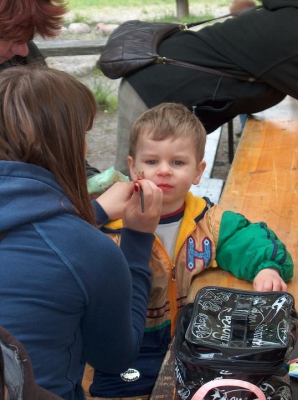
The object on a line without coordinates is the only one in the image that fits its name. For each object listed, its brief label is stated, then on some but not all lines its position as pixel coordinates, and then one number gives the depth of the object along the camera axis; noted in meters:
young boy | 2.14
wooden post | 9.94
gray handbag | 3.45
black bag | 1.55
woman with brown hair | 1.37
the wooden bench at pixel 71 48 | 5.84
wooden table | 2.14
